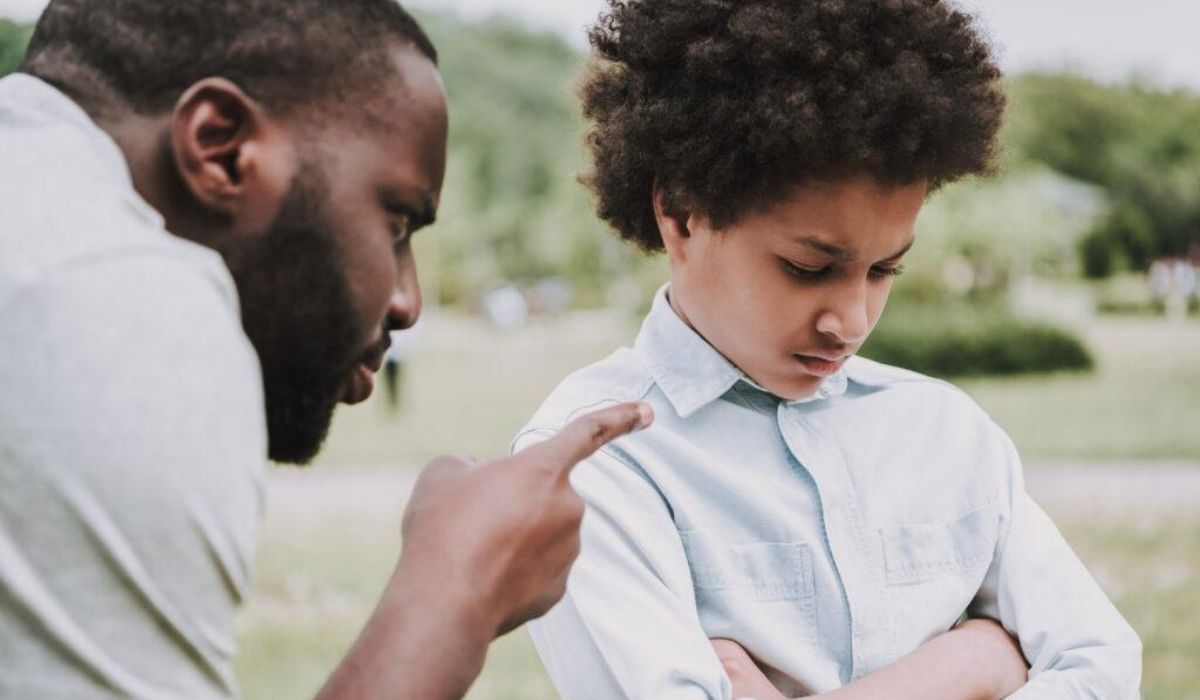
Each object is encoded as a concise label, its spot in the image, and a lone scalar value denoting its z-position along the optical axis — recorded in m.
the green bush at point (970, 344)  16.81
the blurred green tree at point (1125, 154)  32.41
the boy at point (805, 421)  1.99
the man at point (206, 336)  1.16
